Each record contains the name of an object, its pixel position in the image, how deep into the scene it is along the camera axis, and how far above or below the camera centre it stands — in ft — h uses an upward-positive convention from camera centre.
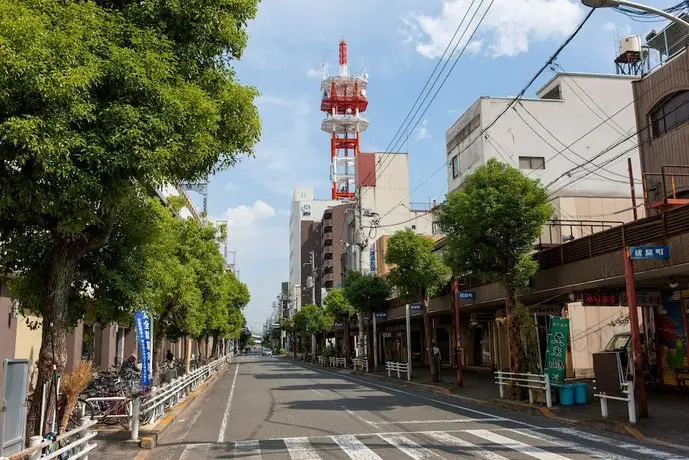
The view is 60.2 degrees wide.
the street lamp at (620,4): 31.83 +16.74
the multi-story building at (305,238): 440.86 +67.56
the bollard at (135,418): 39.91 -5.71
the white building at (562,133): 122.31 +39.54
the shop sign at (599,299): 61.31 +2.11
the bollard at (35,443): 21.68 -3.91
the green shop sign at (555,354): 55.42 -3.08
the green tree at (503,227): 58.59 +9.41
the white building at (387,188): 277.23 +65.78
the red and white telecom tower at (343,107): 357.82 +132.12
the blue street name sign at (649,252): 44.70 +4.94
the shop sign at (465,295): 84.99 +3.95
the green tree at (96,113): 22.49 +9.07
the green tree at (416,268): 96.37 +9.03
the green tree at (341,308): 163.48 +5.14
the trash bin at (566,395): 54.44 -6.77
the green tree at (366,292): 128.06 +7.26
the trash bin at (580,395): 54.75 -6.82
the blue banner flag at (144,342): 48.65 -0.84
